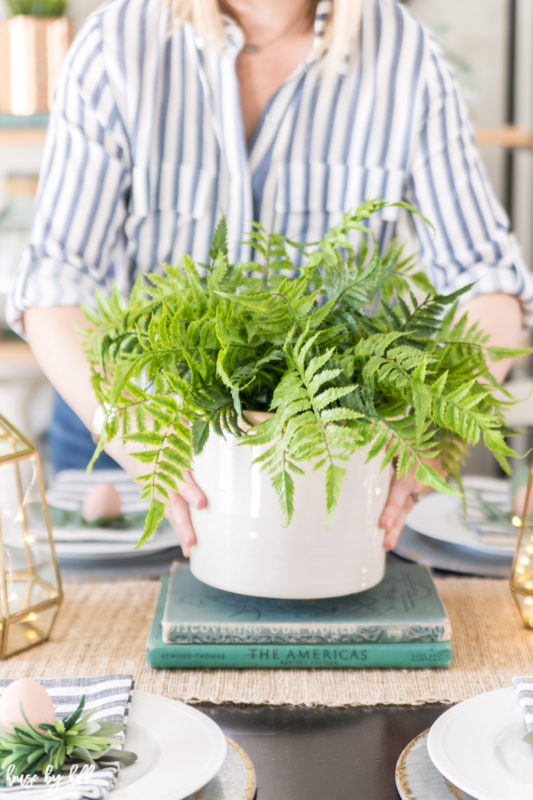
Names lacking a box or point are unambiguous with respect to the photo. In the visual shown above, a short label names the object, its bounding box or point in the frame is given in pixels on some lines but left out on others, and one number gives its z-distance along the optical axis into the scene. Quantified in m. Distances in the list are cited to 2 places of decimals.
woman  1.25
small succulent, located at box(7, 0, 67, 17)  2.47
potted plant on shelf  2.43
